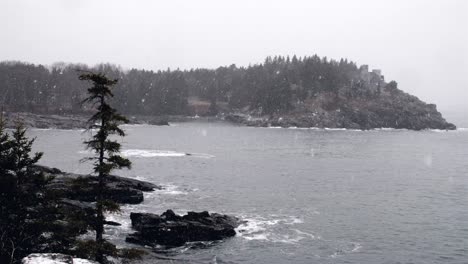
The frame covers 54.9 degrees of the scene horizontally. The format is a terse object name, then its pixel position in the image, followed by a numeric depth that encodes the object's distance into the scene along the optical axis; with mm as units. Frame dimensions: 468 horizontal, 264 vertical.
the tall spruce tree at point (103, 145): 29969
